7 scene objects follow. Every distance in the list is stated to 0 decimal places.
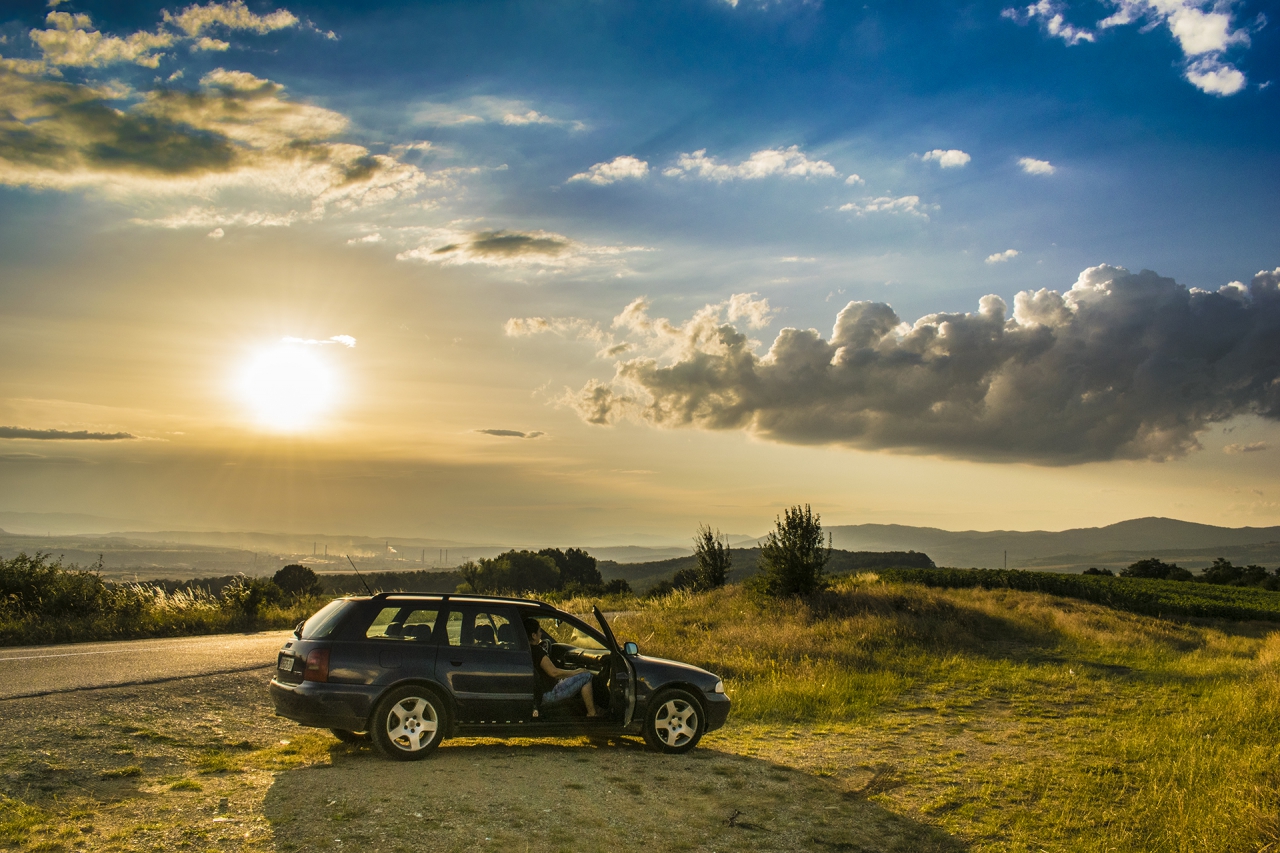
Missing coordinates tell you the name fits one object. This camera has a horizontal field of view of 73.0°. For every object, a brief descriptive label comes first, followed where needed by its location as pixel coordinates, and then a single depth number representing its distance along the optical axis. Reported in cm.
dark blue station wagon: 818
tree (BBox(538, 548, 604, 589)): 7275
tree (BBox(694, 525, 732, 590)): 3272
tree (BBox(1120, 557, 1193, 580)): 5653
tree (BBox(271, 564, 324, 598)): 4491
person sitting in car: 894
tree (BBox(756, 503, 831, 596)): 2619
